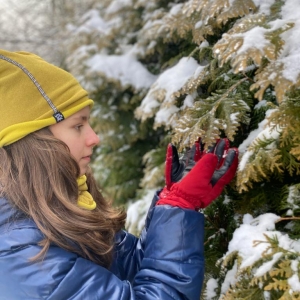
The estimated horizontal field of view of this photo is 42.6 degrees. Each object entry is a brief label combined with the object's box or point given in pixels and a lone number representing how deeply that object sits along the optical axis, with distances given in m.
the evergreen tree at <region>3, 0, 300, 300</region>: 1.53
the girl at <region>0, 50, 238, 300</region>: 1.45
